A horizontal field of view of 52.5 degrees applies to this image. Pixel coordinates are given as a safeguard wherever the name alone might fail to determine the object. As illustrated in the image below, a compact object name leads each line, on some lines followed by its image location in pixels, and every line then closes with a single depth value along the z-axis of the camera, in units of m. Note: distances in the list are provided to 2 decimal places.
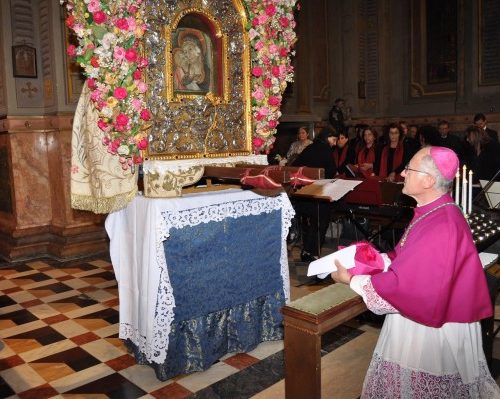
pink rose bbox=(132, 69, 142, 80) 3.12
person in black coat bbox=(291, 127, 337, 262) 5.84
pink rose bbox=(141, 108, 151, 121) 3.16
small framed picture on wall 6.52
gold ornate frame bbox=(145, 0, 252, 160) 3.30
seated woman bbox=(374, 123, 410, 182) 7.17
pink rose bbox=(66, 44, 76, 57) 3.14
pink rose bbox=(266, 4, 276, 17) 3.85
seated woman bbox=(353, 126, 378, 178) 7.76
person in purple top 1.93
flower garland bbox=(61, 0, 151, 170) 3.01
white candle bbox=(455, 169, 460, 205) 3.12
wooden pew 1.88
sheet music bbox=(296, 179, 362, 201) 4.76
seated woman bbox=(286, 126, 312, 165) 7.75
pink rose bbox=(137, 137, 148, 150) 3.18
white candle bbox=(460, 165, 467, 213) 3.01
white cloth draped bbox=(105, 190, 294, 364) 3.17
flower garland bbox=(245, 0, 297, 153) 3.85
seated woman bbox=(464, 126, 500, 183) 6.39
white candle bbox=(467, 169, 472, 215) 3.21
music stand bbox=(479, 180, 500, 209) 3.89
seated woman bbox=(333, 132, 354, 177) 8.38
